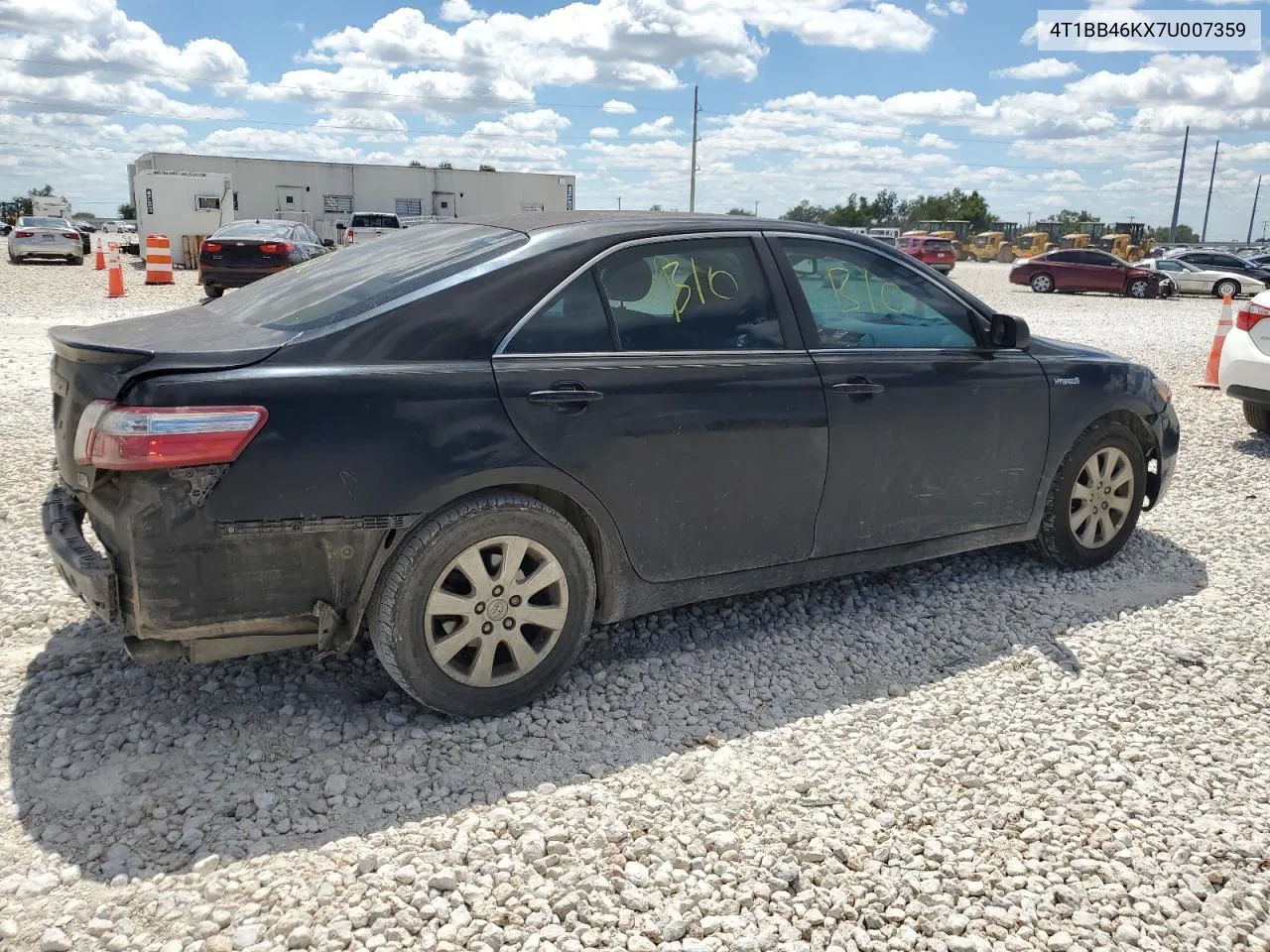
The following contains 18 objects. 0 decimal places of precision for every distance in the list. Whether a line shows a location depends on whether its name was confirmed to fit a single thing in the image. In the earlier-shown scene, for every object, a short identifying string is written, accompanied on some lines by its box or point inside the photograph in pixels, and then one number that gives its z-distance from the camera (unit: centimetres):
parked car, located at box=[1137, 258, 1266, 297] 2981
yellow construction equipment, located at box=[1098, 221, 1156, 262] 4903
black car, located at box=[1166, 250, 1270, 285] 3106
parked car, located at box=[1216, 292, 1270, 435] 748
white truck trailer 2816
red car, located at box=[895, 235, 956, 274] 3678
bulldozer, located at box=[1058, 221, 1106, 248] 5025
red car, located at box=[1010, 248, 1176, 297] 2872
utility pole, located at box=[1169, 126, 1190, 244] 7206
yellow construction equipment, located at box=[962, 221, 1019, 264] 5625
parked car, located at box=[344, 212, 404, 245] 3344
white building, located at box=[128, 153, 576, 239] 4159
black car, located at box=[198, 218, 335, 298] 1762
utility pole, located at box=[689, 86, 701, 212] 5987
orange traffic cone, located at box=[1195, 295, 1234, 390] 1062
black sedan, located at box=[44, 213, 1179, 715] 293
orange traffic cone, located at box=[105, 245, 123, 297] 1852
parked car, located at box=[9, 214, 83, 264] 2794
